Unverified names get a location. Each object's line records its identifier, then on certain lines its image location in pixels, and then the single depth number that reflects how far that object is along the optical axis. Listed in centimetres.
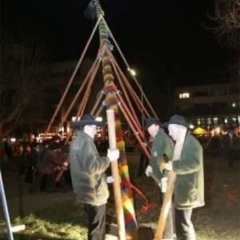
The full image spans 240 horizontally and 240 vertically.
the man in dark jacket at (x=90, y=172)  379
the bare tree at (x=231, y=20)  964
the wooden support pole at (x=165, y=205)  373
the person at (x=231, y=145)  1413
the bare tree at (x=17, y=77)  1979
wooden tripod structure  429
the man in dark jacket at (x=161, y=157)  435
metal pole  307
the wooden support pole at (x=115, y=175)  372
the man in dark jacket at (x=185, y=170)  372
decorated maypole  434
